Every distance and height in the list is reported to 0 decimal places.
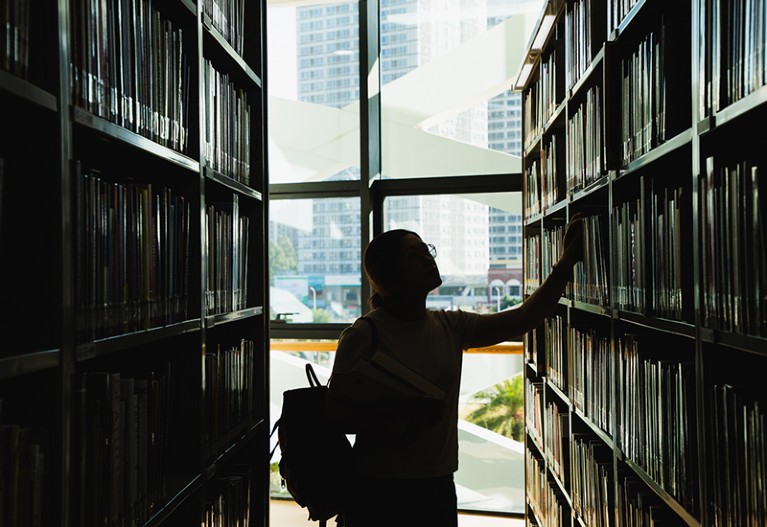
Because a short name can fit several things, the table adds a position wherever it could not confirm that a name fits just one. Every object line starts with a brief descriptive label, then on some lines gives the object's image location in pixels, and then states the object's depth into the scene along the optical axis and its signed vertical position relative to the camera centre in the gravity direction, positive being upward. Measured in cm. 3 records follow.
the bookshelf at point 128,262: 107 +0
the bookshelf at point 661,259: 105 -1
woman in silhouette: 186 -42
